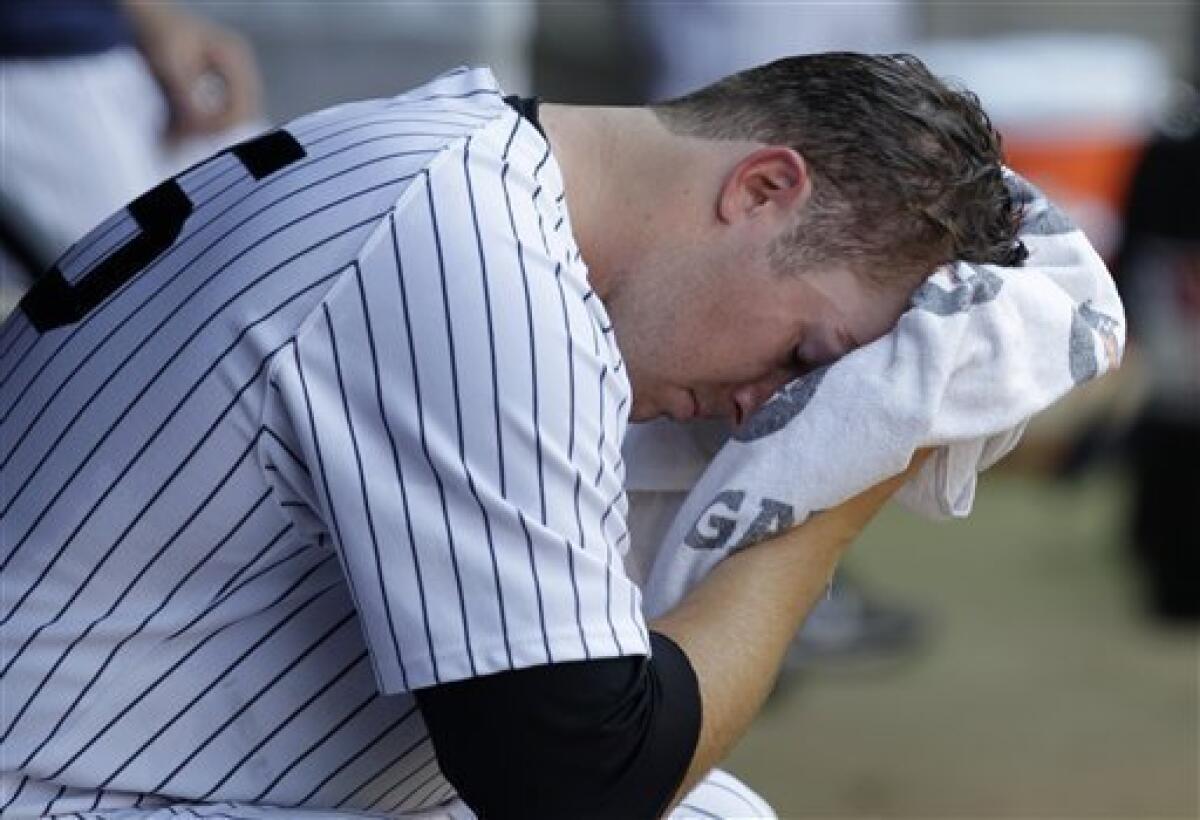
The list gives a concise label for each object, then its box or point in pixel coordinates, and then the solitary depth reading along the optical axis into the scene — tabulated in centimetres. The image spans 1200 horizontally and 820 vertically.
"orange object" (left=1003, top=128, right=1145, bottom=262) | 1323
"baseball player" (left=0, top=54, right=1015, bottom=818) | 363
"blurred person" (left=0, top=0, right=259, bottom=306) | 689
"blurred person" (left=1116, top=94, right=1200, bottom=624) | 1093
